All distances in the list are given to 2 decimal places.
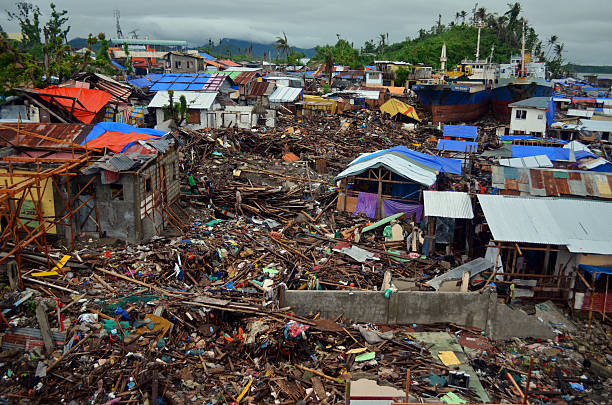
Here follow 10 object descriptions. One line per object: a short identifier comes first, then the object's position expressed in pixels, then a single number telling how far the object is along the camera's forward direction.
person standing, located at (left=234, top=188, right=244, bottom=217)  18.05
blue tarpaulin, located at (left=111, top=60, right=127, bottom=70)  53.14
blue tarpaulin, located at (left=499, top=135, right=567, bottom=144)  31.66
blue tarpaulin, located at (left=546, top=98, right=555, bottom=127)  36.06
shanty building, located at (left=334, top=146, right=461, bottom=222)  17.88
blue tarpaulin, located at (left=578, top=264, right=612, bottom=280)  12.47
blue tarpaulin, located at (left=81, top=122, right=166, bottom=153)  14.63
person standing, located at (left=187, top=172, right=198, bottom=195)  18.70
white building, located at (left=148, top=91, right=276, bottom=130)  30.92
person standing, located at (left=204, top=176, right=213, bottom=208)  18.50
